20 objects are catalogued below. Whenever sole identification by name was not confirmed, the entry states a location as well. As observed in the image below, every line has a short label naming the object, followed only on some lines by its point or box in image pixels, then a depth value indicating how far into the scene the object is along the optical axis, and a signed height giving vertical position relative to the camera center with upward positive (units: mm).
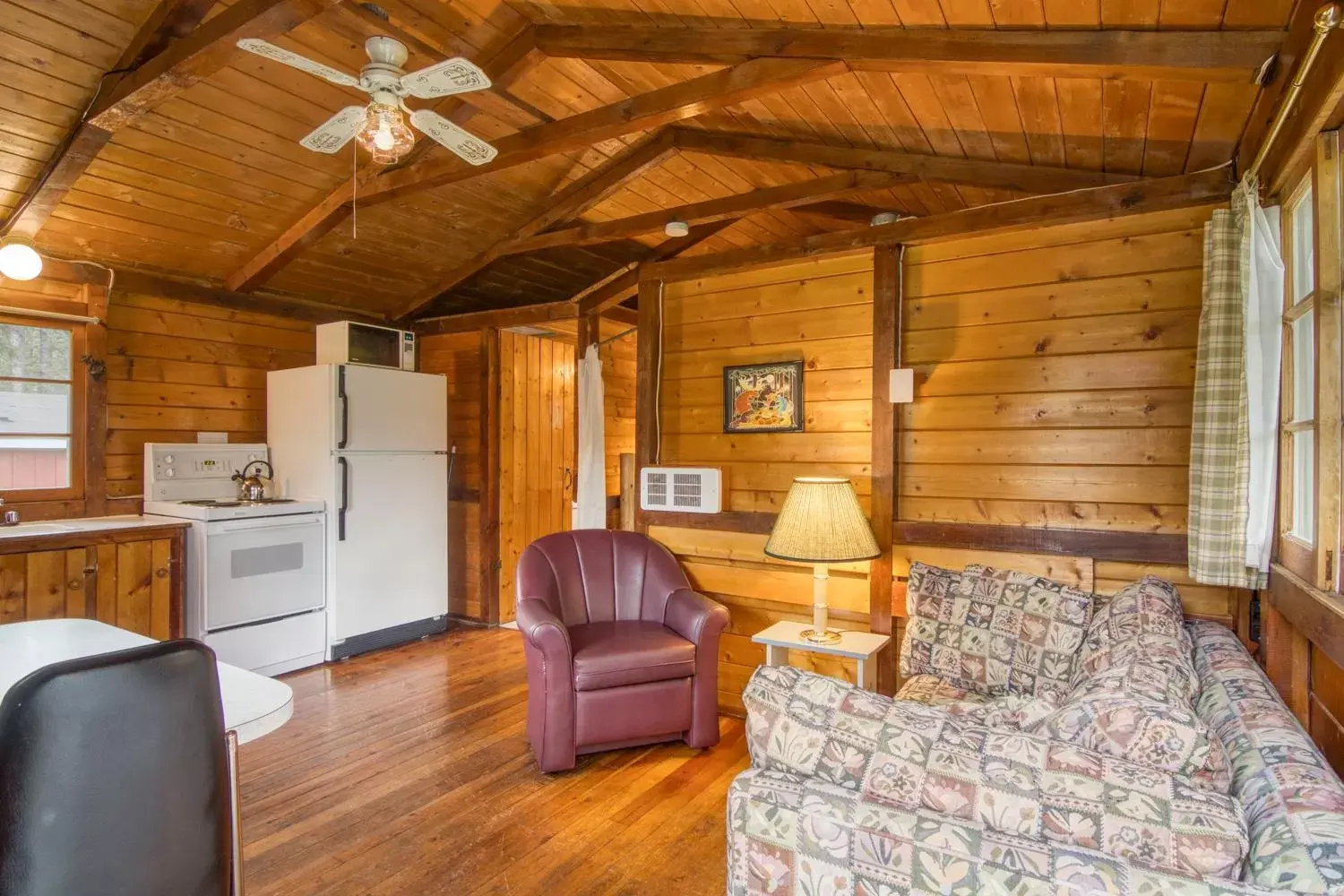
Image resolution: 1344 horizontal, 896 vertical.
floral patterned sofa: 1011 -545
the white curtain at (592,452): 4855 -47
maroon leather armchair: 2885 -835
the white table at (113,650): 1356 -491
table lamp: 2848 -336
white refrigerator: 4398 -235
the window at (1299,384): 1947 +176
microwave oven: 4547 +640
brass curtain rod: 1445 +855
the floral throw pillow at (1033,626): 2404 -616
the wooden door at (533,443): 5434 +20
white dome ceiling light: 3424 +870
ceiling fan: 2112 +1078
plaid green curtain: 2268 +89
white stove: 3842 -646
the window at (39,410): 3738 +179
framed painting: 3580 +241
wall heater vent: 3717 -228
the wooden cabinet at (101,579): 3260 -642
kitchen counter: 3336 -403
